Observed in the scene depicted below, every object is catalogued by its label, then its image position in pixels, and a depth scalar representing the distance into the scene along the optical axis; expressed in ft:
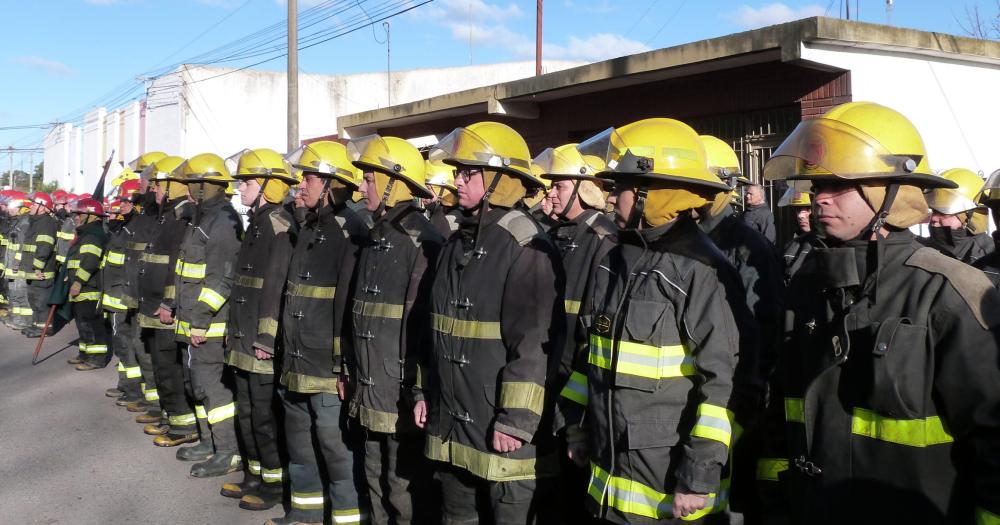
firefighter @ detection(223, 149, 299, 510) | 19.67
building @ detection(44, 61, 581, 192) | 101.96
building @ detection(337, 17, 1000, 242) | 27.61
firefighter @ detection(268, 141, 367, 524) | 17.56
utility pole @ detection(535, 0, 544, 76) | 78.83
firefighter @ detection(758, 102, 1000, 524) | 7.62
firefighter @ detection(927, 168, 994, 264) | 21.06
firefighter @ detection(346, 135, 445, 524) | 15.42
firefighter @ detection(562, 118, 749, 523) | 9.68
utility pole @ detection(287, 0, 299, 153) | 54.49
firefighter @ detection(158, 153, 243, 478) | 22.77
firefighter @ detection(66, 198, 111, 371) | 38.58
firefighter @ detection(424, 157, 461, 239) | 26.02
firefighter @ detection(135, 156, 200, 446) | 26.12
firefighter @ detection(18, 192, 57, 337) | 48.47
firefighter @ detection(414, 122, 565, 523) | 12.57
